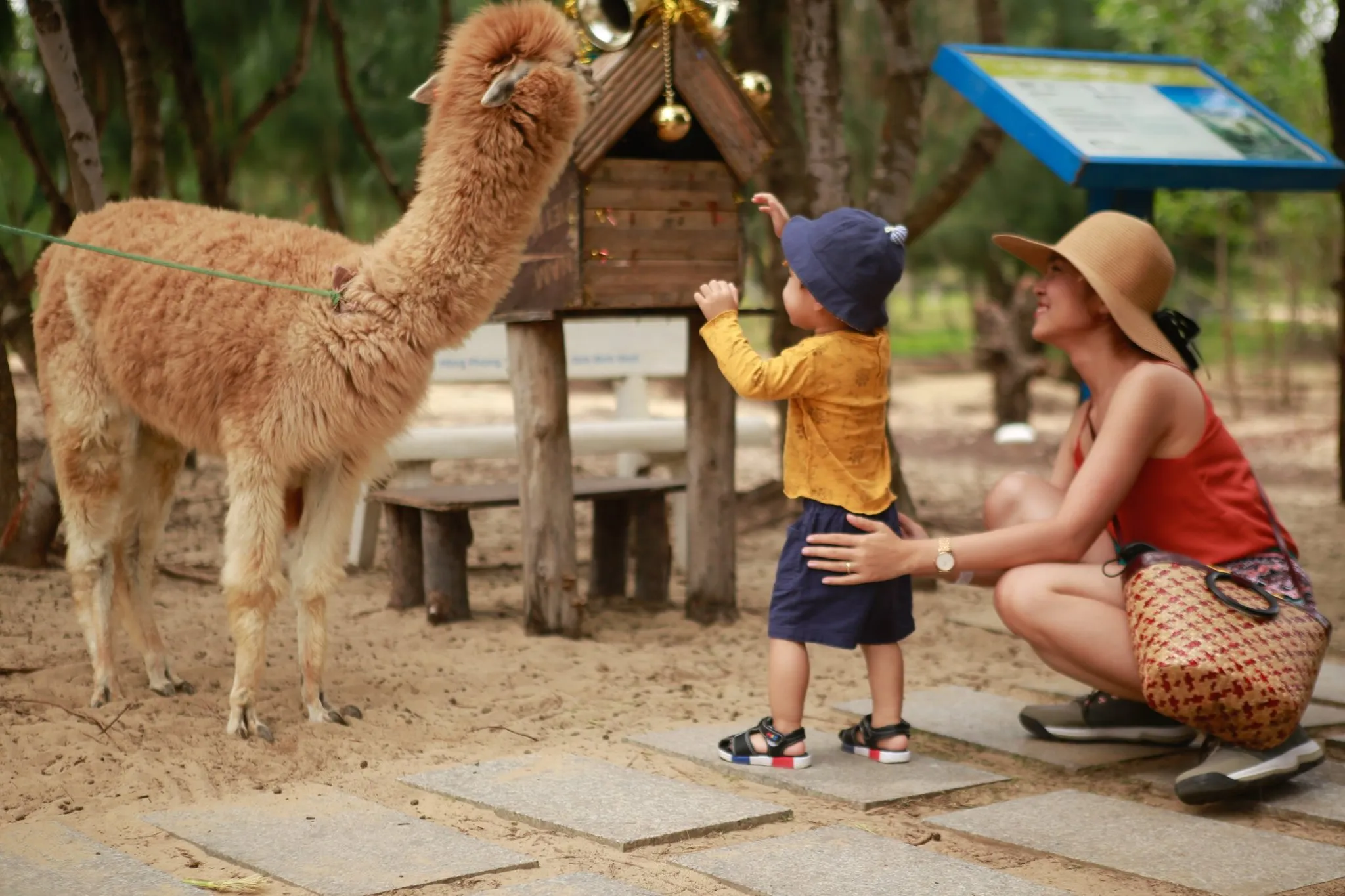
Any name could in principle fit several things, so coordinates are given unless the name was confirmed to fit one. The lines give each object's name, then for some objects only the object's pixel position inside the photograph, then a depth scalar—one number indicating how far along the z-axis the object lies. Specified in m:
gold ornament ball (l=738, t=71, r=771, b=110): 6.16
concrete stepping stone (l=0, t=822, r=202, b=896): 3.19
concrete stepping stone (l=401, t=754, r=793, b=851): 3.71
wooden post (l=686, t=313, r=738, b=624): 6.40
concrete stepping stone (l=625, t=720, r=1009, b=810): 4.08
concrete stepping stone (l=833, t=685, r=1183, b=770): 4.50
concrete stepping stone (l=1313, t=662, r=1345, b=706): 5.18
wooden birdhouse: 5.73
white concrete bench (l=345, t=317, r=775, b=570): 7.57
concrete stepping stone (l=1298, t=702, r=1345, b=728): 4.83
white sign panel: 8.27
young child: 4.11
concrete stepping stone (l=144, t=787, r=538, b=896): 3.33
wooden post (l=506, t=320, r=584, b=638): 6.08
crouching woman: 4.02
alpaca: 4.52
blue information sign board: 5.56
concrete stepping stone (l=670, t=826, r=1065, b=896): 3.29
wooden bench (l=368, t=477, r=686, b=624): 6.39
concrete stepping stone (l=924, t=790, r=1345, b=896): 3.42
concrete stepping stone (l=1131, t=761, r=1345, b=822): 3.94
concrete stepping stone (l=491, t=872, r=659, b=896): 3.22
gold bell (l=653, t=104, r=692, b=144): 5.60
